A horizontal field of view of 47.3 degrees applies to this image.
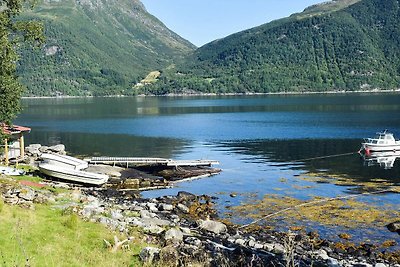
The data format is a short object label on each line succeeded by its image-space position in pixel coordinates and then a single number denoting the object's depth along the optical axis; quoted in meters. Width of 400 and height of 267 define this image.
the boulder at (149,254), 19.82
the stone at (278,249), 28.23
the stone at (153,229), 27.40
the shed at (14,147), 52.09
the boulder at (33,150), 65.56
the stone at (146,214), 33.67
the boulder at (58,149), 72.35
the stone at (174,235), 25.64
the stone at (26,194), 27.82
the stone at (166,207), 40.52
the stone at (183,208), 41.44
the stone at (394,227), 35.53
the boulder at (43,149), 70.50
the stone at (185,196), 46.53
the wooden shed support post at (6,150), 50.67
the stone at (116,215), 29.75
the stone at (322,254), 28.22
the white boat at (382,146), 78.62
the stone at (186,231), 29.28
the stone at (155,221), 31.22
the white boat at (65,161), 50.19
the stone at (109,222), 25.98
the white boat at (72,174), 48.72
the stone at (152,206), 39.62
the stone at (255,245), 28.78
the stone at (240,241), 29.40
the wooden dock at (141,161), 63.03
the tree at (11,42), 34.56
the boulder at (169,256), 19.30
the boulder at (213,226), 32.19
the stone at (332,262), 26.77
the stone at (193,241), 26.28
